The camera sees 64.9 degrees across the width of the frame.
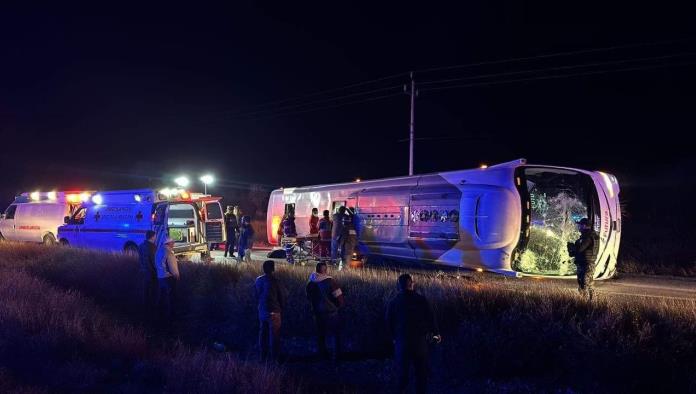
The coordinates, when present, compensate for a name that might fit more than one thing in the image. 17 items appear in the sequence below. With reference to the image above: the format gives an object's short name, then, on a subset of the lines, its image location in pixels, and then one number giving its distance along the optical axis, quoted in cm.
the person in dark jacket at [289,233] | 1695
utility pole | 2366
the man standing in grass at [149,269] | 1059
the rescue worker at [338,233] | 1442
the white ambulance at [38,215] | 2038
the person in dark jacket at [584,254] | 952
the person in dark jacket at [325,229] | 1549
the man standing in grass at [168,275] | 1004
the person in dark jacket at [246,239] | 1605
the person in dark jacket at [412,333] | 584
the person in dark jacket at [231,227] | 1781
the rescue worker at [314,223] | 1667
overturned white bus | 1117
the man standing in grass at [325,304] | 760
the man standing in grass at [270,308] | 754
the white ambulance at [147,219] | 1571
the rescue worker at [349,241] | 1426
